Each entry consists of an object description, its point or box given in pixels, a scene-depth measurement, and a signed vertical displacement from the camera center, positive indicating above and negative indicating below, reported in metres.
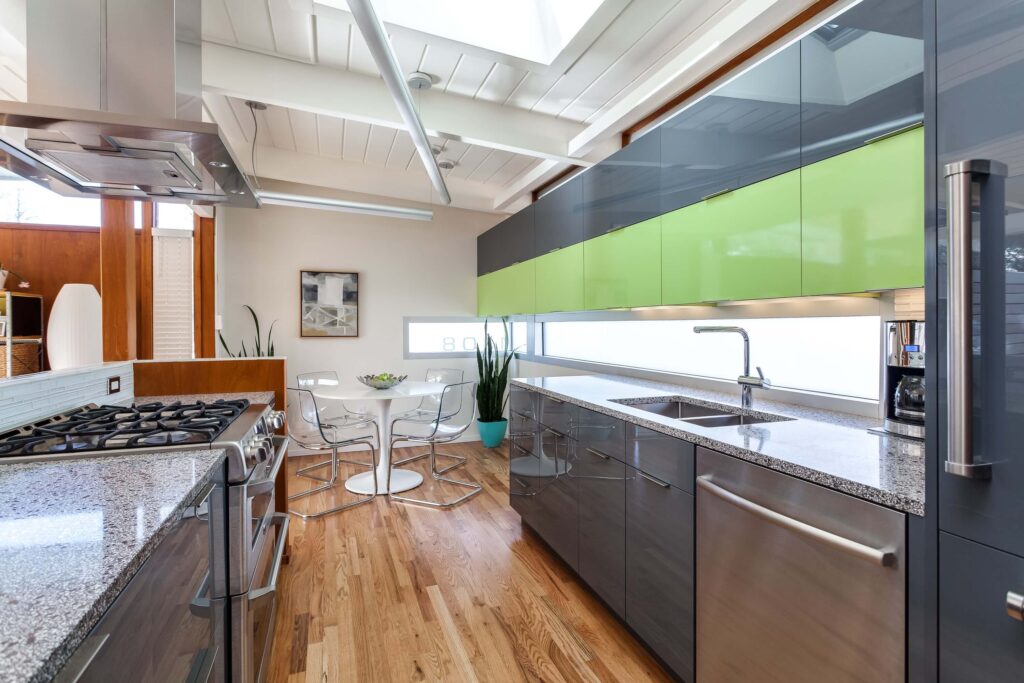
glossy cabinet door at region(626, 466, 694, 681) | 1.55 -0.79
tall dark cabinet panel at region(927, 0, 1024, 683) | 0.80 -0.02
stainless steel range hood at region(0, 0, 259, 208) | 1.44 +0.81
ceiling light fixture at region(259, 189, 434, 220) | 3.64 +1.04
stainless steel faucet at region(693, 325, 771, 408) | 1.96 -0.17
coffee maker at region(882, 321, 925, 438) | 1.37 -0.12
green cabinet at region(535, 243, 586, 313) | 3.20 +0.40
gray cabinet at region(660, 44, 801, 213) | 1.73 +0.81
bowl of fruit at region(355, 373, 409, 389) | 3.69 -0.31
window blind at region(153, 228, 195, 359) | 3.63 +0.35
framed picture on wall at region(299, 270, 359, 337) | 4.73 +0.35
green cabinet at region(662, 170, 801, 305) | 1.73 +0.37
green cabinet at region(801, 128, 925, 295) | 1.35 +0.35
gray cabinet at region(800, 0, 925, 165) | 1.35 +0.78
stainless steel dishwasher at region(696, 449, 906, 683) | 1.01 -0.58
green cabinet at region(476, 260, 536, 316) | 3.98 +0.43
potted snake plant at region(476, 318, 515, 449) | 4.89 -0.61
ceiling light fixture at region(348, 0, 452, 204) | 1.62 +1.11
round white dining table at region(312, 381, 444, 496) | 3.52 -0.63
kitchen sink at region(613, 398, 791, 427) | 1.97 -0.33
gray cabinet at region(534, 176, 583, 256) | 3.21 +0.85
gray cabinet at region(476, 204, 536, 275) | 4.00 +0.87
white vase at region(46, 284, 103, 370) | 2.00 +0.06
